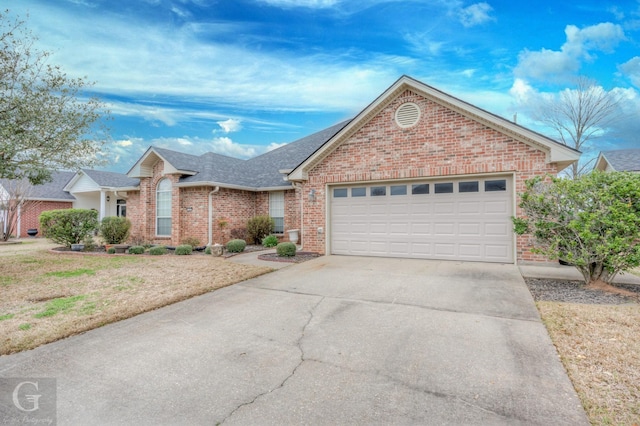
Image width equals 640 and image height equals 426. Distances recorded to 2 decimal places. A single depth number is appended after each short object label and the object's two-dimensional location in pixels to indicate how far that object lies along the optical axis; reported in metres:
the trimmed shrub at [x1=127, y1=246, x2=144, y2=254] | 12.26
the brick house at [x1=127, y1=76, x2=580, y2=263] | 8.98
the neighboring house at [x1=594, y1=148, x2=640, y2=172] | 17.23
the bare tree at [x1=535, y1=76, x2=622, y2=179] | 22.48
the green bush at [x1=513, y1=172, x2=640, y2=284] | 5.82
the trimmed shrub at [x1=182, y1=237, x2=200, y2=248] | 13.70
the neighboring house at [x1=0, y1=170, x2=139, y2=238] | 21.17
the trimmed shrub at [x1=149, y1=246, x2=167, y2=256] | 12.04
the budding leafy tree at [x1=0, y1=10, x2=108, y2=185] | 7.85
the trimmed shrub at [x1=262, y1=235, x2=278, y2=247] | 13.45
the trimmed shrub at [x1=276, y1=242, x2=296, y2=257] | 10.55
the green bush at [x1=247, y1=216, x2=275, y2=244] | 14.71
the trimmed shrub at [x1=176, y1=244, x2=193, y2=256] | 12.07
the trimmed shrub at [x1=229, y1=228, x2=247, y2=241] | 14.65
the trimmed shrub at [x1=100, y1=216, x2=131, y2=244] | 13.74
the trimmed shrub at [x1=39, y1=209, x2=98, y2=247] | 13.27
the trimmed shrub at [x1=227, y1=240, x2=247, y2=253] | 12.23
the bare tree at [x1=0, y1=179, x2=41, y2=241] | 18.87
